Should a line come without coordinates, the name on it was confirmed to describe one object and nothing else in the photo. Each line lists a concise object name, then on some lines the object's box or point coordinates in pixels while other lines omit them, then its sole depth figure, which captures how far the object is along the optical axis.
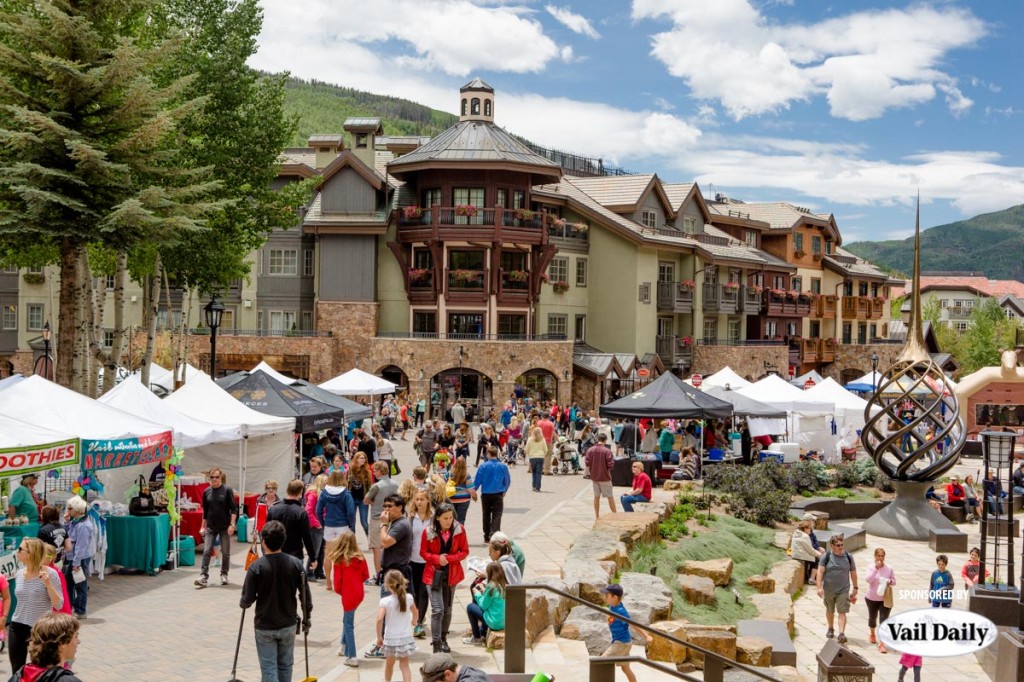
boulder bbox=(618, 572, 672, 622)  12.52
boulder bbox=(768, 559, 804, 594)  17.14
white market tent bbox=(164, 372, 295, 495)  18.31
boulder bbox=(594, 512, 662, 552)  16.20
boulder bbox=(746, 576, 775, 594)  16.55
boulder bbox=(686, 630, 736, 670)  11.38
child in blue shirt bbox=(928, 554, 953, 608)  14.45
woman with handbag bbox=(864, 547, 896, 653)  14.37
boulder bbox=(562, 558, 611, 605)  12.62
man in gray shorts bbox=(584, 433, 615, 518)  19.50
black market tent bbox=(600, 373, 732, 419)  24.52
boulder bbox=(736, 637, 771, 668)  11.71
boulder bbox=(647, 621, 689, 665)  11.46
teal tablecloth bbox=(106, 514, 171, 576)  14.87
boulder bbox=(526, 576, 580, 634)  12.09
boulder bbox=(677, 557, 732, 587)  15.88
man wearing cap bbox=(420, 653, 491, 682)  6.95
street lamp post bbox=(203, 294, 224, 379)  24.59
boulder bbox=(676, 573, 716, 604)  14.84
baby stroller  29.27
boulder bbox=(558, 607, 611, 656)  11.39
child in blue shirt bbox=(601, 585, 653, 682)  10.62
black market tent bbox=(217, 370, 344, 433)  20.88
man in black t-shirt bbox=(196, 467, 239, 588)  14.27
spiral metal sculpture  22.48
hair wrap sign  14.01
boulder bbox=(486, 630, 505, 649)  11.24
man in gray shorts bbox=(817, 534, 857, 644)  14.20
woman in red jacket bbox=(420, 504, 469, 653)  11.05
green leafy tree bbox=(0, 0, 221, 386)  17.97
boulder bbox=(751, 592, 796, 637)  14.51
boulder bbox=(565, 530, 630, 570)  14.49
